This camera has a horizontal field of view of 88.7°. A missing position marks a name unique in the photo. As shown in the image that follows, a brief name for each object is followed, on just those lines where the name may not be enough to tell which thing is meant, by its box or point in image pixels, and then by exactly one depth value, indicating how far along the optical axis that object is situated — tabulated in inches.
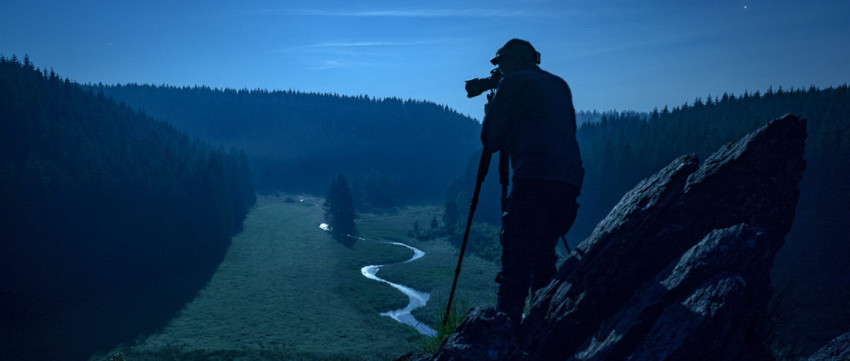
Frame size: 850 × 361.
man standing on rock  239.6
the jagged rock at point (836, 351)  239.9
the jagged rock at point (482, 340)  192.1
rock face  181.3
